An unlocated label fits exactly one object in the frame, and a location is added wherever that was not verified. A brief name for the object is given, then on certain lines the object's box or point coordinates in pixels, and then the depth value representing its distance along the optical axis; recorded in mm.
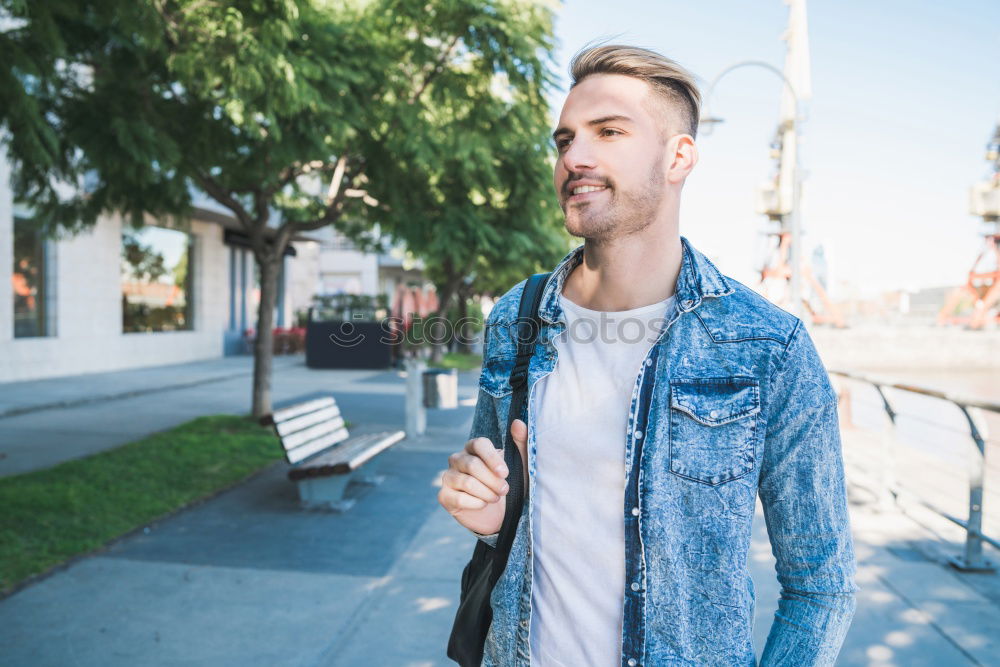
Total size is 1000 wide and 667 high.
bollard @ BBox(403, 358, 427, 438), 9672
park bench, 5945
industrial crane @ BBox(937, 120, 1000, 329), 41375
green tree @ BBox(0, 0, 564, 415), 5496
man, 1354
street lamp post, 11297
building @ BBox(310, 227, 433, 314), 50062
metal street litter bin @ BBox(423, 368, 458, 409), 10406
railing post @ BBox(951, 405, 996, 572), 4836
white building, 14938
